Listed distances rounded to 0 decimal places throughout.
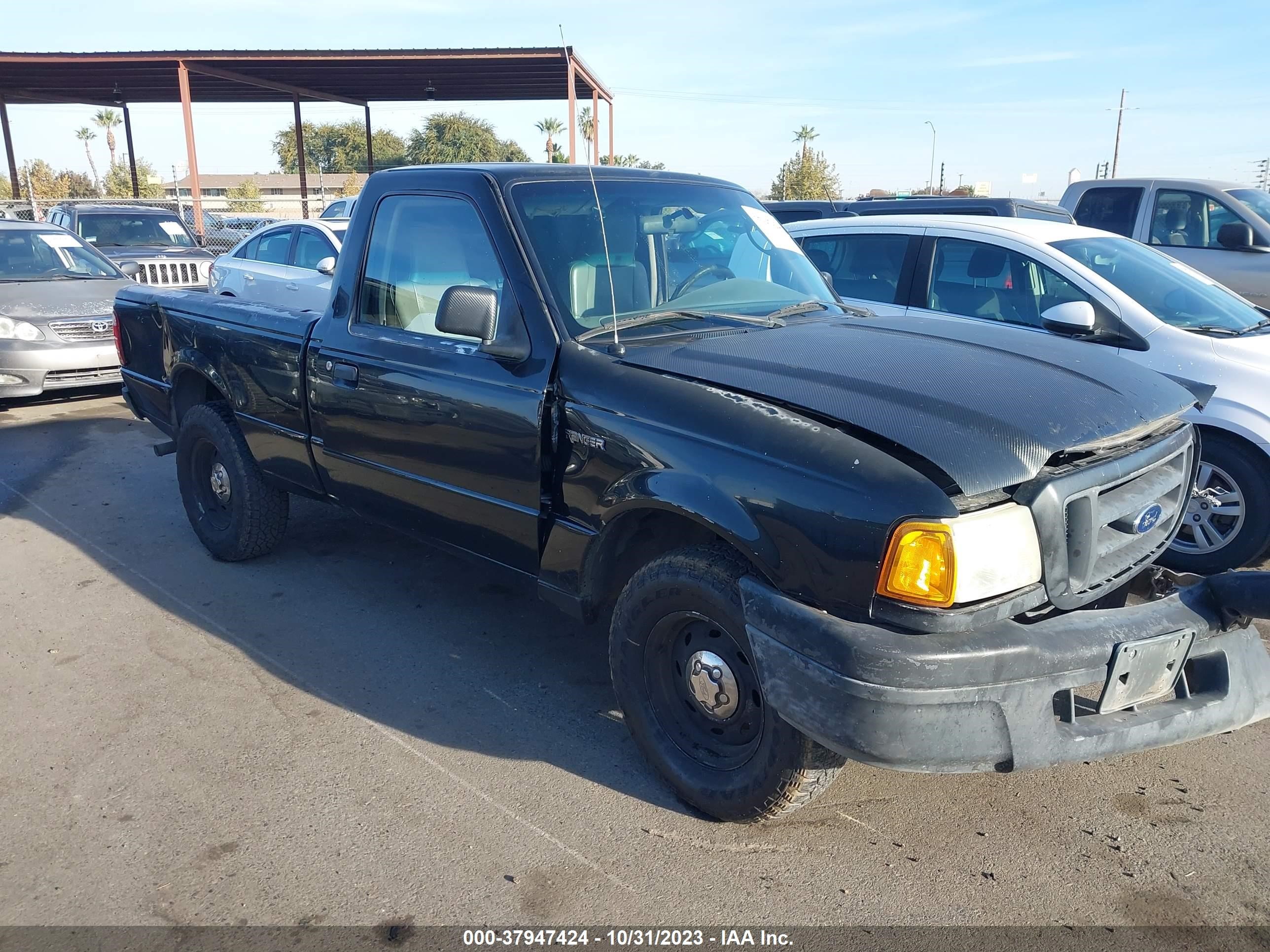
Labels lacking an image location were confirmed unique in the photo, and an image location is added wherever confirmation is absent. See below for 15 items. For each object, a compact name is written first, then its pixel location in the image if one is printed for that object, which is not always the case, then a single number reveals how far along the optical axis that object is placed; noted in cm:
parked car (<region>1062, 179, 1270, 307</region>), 903
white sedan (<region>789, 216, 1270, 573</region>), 465
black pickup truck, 239
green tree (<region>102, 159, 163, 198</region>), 5191
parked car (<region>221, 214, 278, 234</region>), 1966
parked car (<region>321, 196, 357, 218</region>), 1416
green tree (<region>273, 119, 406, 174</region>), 6619
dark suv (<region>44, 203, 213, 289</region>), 1430
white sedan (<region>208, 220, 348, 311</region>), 945
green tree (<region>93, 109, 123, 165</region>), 7381
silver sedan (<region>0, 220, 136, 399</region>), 871
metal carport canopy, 1858
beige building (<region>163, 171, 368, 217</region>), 4467
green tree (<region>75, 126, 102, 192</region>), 8081
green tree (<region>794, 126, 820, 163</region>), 6775
